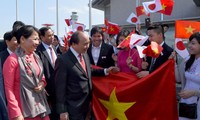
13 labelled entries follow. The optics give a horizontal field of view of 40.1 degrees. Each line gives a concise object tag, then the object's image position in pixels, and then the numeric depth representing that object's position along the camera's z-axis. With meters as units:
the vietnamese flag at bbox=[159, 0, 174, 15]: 4.34
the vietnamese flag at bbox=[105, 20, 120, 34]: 6.31
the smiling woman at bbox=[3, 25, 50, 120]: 2.86
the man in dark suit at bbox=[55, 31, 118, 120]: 3.27
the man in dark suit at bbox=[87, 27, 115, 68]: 4.48
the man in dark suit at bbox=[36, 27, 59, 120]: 3.75
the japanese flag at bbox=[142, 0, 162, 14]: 4.43
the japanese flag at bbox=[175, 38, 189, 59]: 3.52
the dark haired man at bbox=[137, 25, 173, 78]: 3.72
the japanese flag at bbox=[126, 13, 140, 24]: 6.32
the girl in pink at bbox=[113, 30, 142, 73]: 3.94
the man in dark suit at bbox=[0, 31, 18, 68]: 4.11
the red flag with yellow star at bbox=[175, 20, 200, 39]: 3.48
